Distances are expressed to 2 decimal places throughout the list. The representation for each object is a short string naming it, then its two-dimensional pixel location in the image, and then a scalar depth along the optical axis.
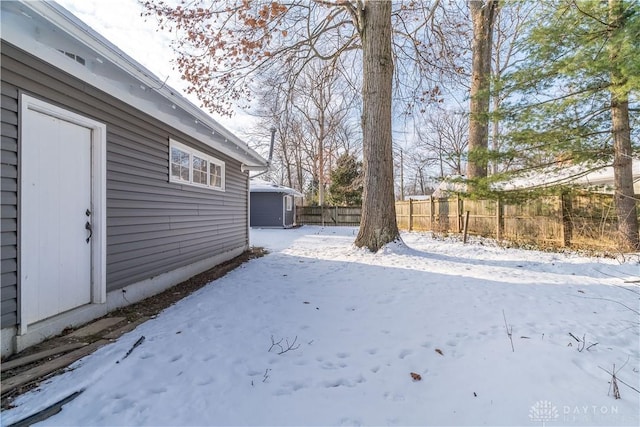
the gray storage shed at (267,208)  17.80
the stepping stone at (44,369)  2.01
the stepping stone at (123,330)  2.88
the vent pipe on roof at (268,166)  8.38
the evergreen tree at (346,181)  23.19
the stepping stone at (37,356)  2.23
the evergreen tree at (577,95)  5.96
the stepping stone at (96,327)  2.88
